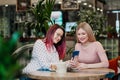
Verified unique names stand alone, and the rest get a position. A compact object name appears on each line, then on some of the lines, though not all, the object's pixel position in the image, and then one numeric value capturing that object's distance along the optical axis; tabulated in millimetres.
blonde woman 2814
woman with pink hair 2465
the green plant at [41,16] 5590
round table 2012
